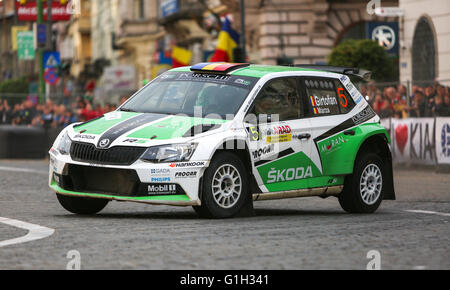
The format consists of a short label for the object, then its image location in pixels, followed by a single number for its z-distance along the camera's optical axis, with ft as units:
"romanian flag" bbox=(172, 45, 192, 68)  138.82
